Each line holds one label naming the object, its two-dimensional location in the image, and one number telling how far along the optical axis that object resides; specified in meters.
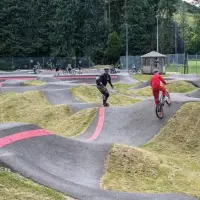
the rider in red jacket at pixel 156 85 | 17.39
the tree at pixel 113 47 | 80.19
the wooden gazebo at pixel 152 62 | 54.41
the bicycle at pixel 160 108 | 17.31
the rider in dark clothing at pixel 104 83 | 21.30
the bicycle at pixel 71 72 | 56.29
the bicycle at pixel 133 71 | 58.75
